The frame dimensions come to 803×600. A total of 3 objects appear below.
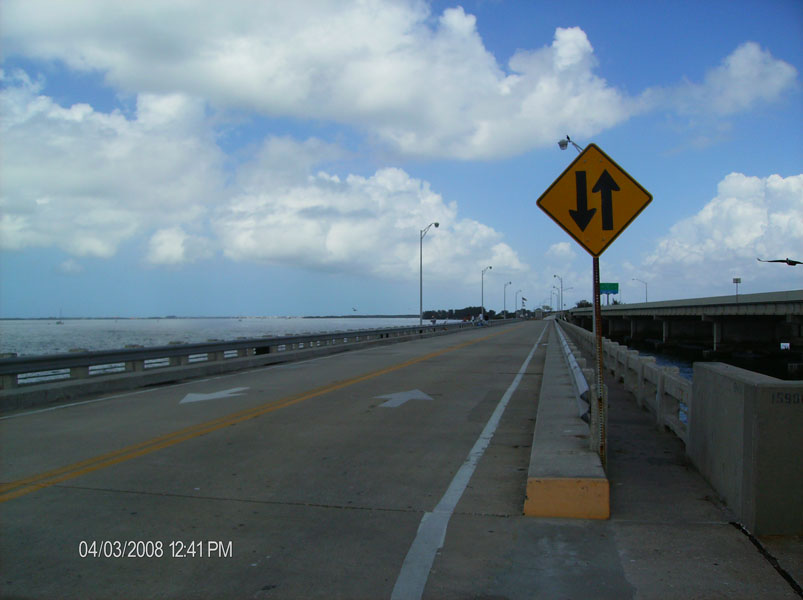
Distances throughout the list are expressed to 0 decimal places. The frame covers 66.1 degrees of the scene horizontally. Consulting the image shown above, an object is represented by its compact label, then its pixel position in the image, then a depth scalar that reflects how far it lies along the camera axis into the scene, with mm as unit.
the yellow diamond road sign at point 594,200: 6359
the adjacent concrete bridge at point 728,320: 39812
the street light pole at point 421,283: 50656
